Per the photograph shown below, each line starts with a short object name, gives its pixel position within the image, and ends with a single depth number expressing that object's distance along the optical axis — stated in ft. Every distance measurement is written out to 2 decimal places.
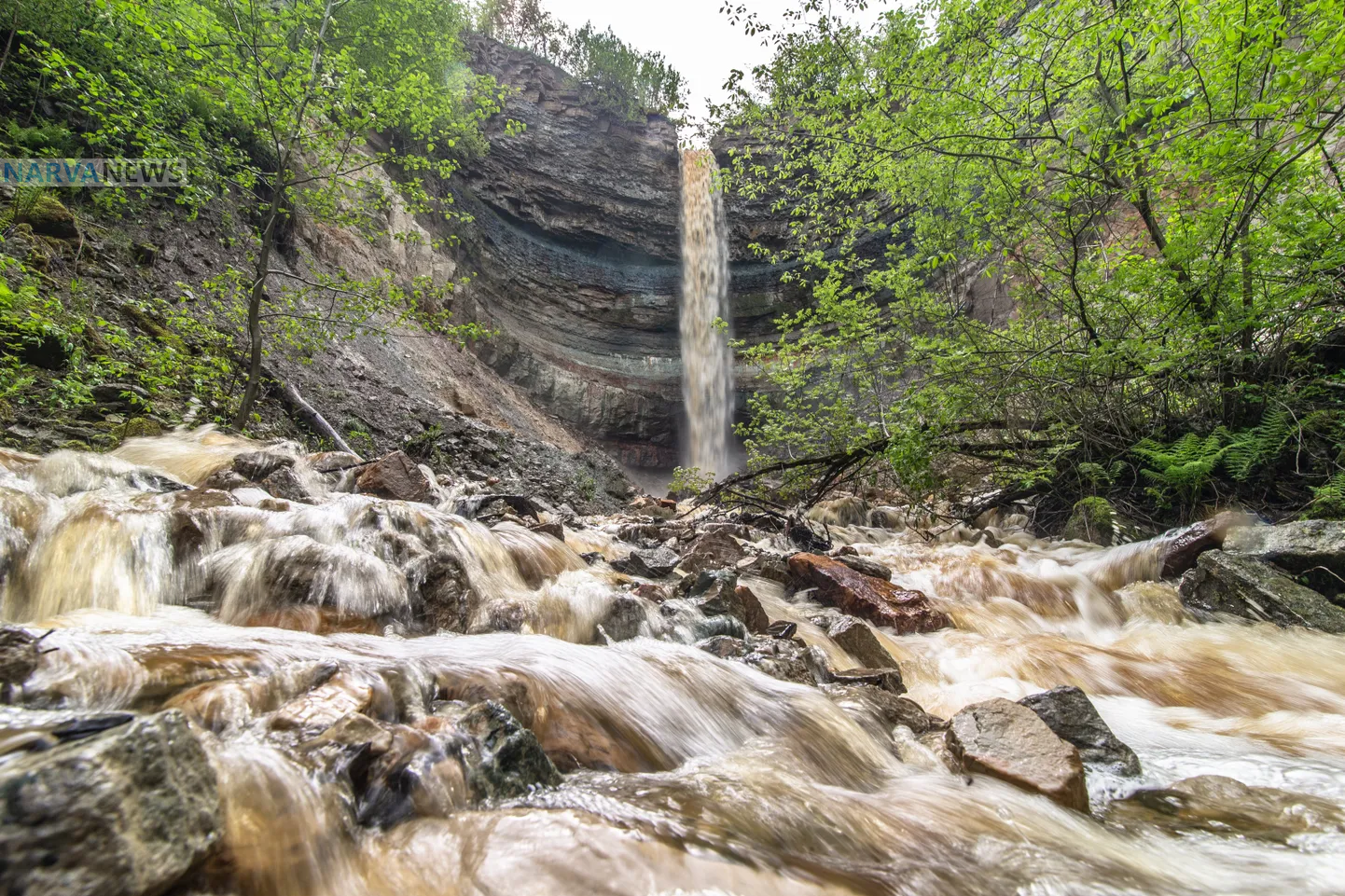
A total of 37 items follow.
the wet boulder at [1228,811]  5.49
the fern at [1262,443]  15.53
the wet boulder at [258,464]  15.48
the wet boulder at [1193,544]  14.78
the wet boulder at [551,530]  16.97
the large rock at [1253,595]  11.76
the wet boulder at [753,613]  11.64
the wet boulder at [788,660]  9.18
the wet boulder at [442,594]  9.87
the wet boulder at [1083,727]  6.84
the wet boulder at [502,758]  4.75
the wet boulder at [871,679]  9.43
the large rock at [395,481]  17.07
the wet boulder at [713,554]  16.40
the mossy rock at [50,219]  20.56
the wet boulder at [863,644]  11.10
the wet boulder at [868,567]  16.66
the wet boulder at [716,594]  11.73
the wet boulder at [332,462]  18.04
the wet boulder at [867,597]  13.51
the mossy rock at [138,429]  16.60
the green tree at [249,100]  18.19
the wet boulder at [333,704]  4.79
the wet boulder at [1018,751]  5.85
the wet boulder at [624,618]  10.42
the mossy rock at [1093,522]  18.63
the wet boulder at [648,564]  15.28
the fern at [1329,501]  13.97
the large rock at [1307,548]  12.52
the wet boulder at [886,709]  7.88
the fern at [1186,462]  16.21
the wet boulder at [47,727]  3.03
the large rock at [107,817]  2.52
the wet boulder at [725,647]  9.61
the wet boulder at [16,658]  4.58
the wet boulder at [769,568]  15.99
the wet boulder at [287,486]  14.71
